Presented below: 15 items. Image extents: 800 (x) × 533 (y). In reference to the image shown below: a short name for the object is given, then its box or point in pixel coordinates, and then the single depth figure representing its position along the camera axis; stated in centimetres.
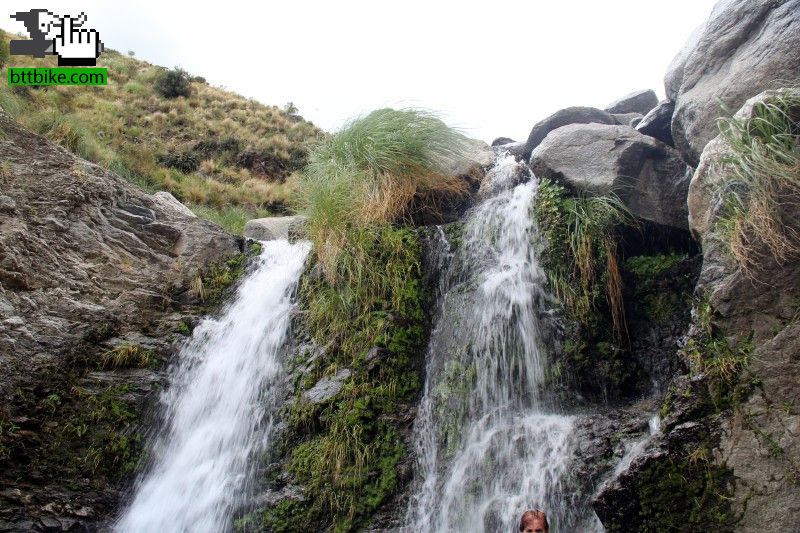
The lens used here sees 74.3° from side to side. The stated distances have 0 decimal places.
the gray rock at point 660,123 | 626
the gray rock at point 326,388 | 471
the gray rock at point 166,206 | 718
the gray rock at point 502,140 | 1025
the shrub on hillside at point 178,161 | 1362
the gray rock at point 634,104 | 880
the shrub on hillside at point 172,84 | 1855
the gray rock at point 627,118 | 784
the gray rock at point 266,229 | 992
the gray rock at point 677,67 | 613
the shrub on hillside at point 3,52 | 1356
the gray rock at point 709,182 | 391
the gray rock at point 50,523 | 407
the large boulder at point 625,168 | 529
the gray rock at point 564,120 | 729
